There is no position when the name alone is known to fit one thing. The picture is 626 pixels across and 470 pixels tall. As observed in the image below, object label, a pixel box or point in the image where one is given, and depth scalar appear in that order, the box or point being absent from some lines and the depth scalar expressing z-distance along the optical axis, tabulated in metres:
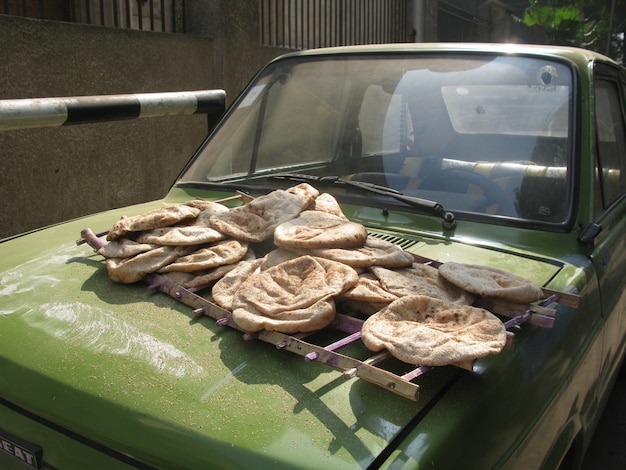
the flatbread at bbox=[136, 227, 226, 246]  2.06
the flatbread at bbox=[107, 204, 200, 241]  2.13
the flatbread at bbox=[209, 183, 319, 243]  2.16
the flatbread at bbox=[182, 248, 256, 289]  1.91
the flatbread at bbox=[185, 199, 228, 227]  2.25
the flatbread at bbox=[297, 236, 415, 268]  1.89
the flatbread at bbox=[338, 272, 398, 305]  1.70
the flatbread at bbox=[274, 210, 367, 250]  1.97
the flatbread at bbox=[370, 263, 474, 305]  1.75
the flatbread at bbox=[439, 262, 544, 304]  1.68
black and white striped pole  2.56
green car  1.35
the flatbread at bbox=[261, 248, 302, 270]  1.95
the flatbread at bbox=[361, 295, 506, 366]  1.38
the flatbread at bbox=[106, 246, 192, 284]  1.95
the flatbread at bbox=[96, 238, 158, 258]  2.03
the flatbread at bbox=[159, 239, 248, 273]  1.96
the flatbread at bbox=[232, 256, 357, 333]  1.59
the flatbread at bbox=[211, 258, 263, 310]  1.78
